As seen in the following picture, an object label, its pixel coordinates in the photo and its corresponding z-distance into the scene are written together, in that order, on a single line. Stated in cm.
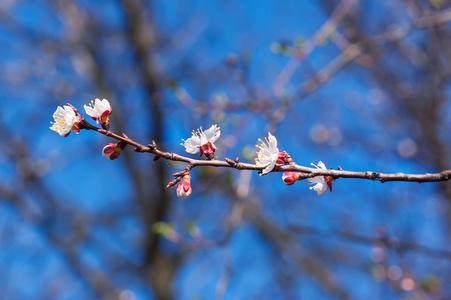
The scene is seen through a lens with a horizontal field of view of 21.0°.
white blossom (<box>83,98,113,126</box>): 71
